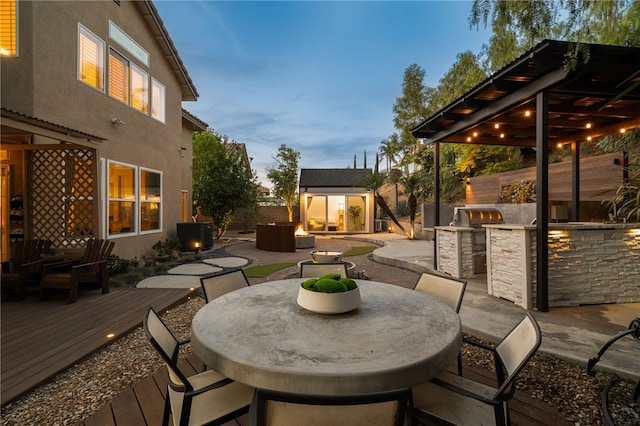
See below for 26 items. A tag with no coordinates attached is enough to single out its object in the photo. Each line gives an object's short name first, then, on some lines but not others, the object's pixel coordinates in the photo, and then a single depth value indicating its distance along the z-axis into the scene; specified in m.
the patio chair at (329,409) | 0.90
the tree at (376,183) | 13.75
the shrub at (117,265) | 5.74
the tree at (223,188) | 11.48
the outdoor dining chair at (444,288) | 2.35
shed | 16.78
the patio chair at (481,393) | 1.34
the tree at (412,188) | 12.57
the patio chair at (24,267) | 4.26
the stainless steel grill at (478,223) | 5.71
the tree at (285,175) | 16.83
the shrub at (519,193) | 9.23
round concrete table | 1.17
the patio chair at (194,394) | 1.38
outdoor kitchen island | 3.82
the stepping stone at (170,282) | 5.33
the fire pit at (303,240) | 11.07
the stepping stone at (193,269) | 6.48
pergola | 3.40
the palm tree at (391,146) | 23.55
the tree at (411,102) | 22.06
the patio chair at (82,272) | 4.18
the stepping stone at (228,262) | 7.36
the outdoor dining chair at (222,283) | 2.51
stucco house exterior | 4.74
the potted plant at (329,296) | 1.75
